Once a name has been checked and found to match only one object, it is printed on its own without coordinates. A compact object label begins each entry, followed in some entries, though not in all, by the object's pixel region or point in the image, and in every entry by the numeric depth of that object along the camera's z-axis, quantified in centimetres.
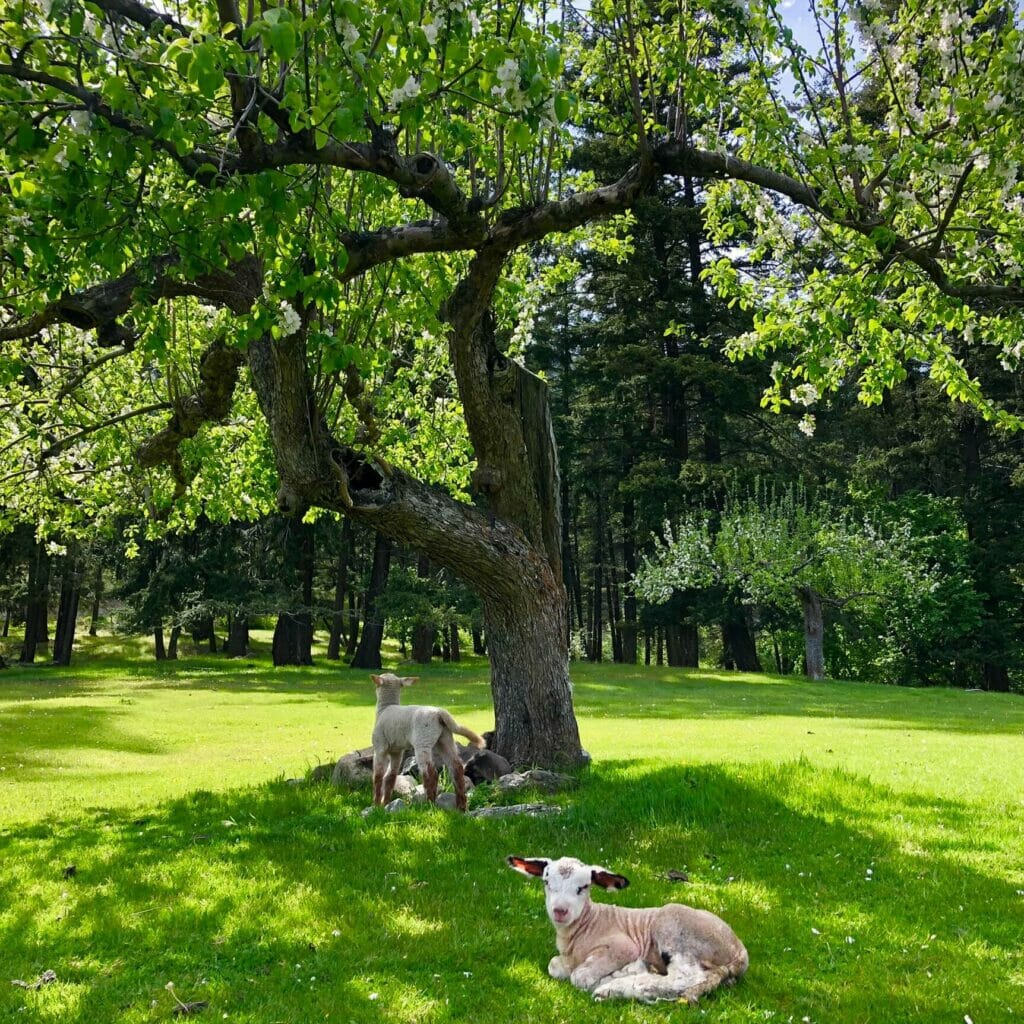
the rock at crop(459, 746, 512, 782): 1083
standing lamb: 904
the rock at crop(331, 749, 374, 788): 1084
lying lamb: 502
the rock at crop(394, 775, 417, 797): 1009
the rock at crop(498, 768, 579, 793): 998
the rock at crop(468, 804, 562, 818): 877
